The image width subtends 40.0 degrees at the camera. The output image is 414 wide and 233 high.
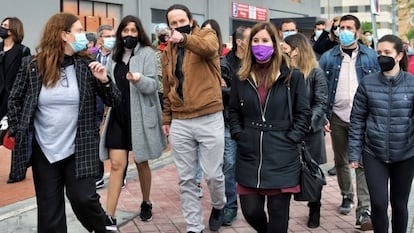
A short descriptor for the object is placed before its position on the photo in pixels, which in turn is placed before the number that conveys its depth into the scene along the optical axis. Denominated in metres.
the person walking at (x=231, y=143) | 5.62
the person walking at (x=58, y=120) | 4.11
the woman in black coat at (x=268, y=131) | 4.18
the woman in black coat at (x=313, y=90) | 5.39
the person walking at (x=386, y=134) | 4.43
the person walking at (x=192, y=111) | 4.82
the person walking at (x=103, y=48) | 6.59
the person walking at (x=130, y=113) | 5.29
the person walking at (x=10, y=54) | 7.13
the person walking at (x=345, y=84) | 5.62
